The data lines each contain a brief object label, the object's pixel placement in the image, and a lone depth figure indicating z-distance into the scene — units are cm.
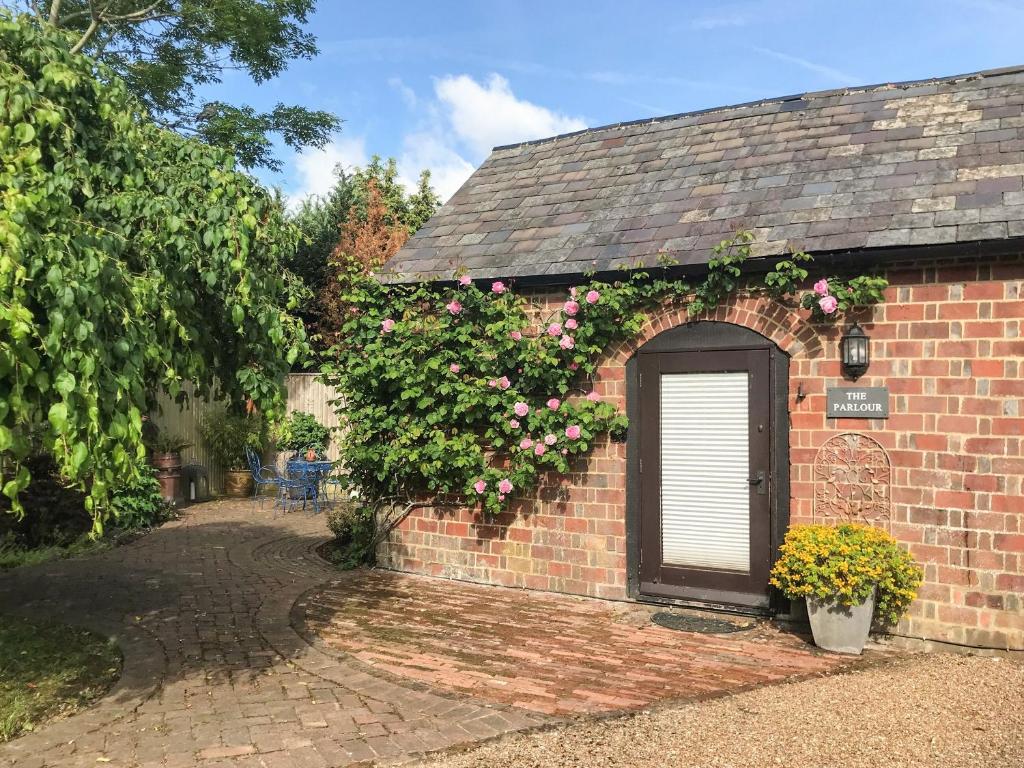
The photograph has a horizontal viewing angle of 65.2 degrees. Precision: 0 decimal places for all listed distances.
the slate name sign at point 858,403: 628
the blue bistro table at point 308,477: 1325
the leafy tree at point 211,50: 1444
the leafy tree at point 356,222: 1961
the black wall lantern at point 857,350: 629
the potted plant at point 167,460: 1286
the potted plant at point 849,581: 572
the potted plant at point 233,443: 1459
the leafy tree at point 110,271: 338
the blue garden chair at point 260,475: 1335
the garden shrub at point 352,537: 900
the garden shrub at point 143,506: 1097
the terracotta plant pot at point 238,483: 1470
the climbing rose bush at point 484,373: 721
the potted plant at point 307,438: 1475
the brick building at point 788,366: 593
